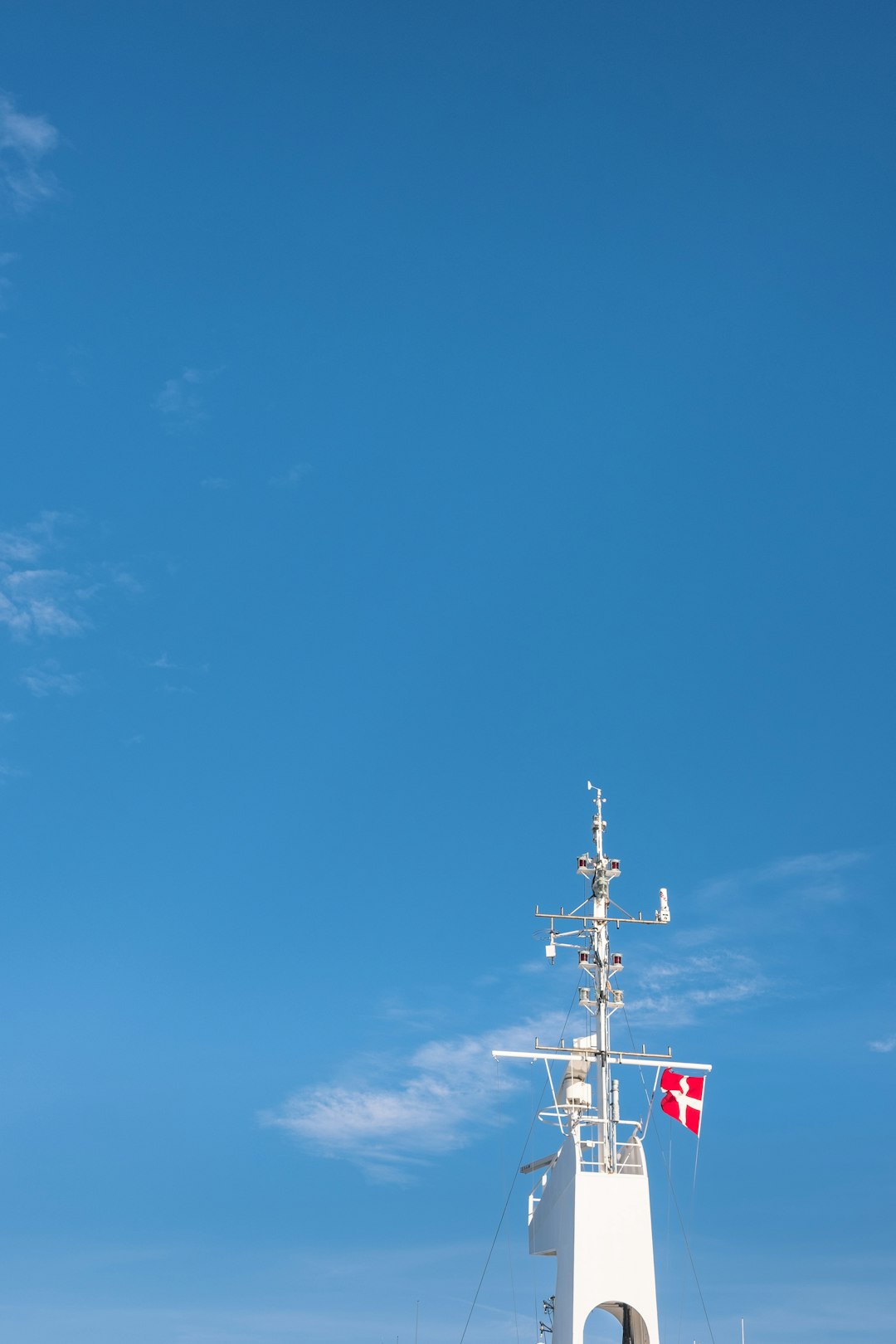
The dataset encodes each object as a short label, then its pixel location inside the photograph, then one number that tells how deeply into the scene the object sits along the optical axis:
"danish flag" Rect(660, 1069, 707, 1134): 38.94
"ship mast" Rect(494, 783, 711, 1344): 35.28
